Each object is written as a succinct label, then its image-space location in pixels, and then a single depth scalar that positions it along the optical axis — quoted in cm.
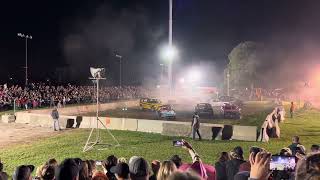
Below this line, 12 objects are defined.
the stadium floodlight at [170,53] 5003
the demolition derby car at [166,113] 4112
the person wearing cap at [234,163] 823
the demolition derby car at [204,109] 4338
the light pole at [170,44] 5034
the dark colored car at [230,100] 5946
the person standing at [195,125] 2497
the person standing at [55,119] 3030
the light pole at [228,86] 8814
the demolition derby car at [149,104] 5118
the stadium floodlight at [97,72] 2081
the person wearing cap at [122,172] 577
